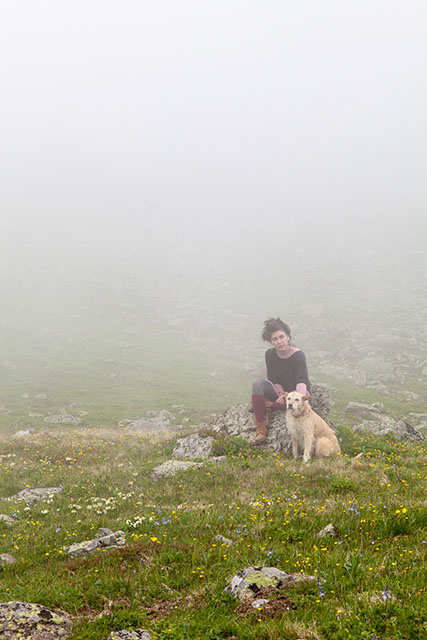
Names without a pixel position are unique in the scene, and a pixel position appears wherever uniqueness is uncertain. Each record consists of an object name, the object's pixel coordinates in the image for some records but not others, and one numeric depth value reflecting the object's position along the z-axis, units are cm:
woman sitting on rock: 1509
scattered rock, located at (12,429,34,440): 2144
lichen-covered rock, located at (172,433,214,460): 1545
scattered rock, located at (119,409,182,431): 3472
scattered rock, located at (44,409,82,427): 3729
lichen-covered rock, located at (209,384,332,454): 1507
